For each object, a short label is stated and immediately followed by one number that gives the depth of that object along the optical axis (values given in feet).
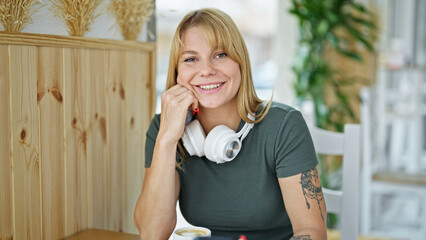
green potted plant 10.87
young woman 4.67
